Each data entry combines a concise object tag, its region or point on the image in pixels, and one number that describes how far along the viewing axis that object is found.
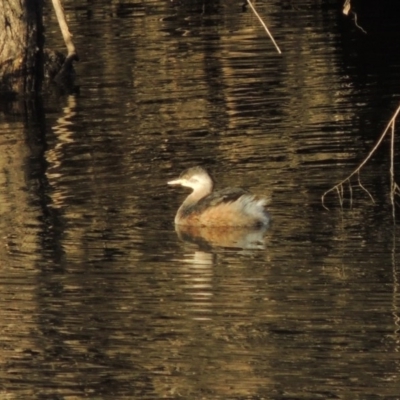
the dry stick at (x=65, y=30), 40.42
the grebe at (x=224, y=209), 23.66
